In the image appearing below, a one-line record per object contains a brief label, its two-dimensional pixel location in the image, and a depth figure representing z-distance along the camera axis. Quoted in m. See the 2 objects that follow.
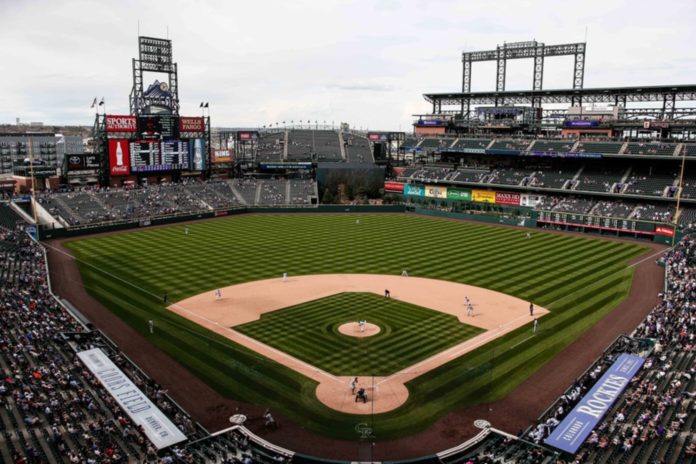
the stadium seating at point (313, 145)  102.50
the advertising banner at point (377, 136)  109.00
